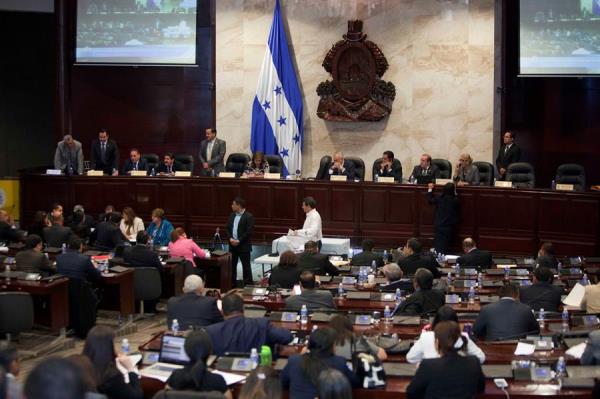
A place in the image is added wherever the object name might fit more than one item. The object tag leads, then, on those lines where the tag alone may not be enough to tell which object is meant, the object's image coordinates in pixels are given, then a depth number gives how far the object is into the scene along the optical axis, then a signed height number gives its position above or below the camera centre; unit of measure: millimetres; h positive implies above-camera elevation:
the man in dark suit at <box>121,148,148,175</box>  18277 +126
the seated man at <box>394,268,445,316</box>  9484 -1225
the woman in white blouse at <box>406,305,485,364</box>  7445 -1327
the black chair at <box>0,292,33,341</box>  10914 -1531
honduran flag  19766 +1180
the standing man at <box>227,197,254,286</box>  14984 -970
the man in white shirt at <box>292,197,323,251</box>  14930 -795
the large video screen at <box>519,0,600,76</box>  18562 +2480
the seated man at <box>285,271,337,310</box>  9531 -1216
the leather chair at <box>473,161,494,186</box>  17312 -27
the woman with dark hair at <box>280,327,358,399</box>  6699 -1299
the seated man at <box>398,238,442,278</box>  12039 -1101
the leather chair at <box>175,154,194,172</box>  18672 +183
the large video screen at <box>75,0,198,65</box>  20500 +2857
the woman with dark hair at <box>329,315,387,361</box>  7105 -1197
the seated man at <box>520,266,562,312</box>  10008 -1235
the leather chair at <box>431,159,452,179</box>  17453 +61
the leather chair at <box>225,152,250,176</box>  18531 +162
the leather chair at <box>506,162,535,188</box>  16750 -77
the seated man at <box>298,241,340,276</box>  12148 -1117
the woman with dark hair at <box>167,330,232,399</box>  6395 -1297
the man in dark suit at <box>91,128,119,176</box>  18688 +333
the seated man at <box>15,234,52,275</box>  12398 -1125
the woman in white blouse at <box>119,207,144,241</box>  15355 -842
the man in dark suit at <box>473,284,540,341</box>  8656 -1307
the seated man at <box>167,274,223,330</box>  9000 -1261
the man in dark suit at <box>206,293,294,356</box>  7895 -1284
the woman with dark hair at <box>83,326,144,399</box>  6680 -1295
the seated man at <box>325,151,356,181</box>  17609 +28
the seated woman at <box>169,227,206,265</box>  13734 -1030
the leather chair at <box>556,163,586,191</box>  16641 -78
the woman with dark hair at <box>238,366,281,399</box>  6008 -1311
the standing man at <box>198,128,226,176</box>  18312 +328
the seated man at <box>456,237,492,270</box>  13062 -1159
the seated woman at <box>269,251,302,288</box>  11352 -1180
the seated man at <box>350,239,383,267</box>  12992 -1131
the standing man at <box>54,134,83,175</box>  18188 +253
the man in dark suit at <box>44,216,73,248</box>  14594 -933
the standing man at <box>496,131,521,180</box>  17441 +303
